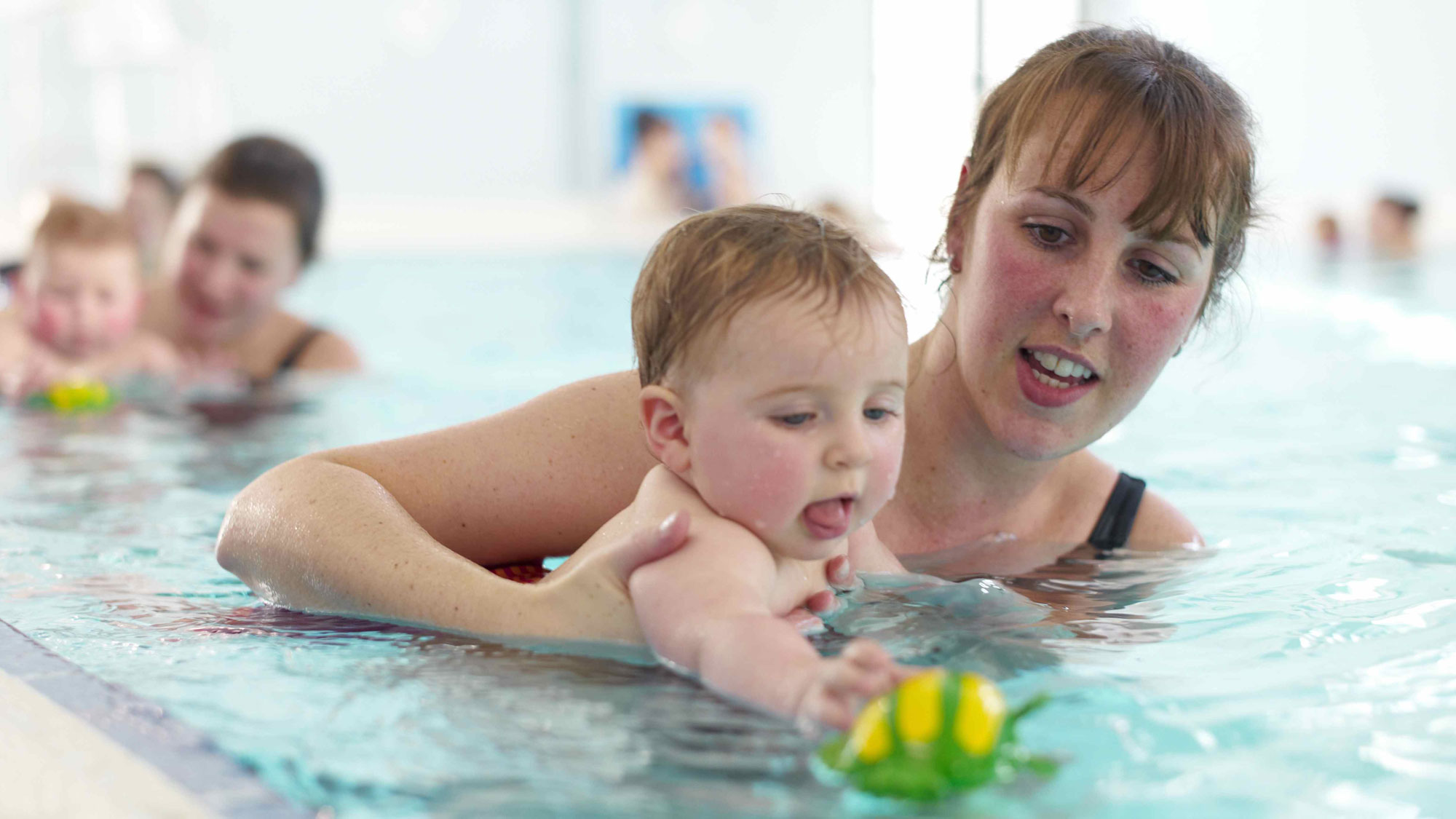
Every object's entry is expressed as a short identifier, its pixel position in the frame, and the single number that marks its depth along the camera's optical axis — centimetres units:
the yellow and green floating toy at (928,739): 129
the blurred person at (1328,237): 1406
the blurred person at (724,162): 1650
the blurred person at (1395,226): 1321
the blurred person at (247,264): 520
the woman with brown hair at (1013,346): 212
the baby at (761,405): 172
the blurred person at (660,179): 1689
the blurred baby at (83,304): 546
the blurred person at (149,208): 838
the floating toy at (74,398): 504
